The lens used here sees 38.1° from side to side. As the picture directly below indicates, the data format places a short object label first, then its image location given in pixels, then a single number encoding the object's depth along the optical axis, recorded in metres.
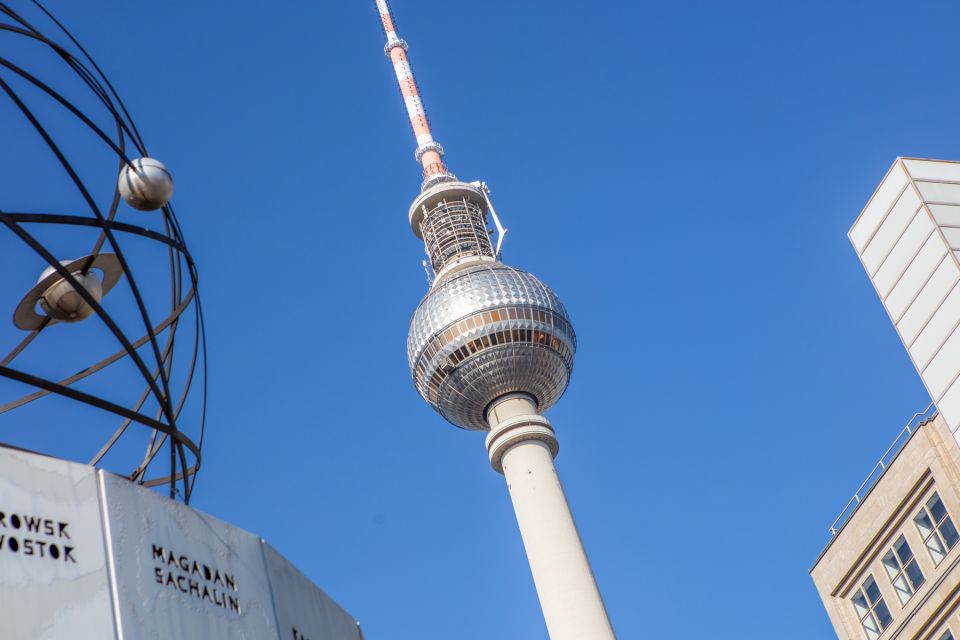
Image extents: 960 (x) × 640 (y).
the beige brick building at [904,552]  40.66
